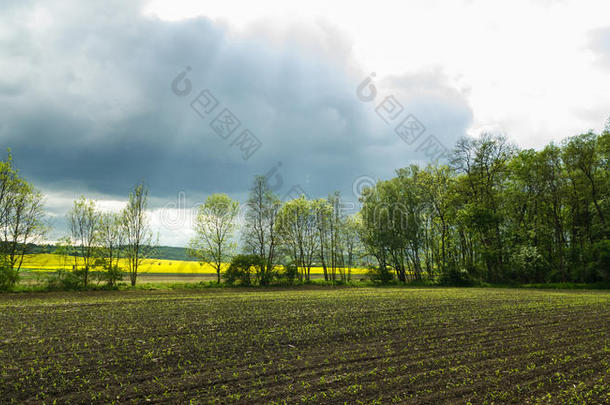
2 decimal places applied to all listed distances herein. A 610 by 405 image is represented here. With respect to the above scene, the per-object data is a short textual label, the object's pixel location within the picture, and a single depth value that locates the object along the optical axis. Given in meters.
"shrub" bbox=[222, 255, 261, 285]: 40.41
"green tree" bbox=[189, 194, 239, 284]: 42.81
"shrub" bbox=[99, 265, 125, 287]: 32.52
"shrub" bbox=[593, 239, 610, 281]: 34.72
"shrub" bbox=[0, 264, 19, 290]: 27.44
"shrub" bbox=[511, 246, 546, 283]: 39.16
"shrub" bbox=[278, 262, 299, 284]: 42.88
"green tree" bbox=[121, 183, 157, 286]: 36.88
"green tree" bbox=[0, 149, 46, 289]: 29.47
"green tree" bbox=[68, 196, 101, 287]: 31.81
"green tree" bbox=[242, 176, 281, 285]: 43.56
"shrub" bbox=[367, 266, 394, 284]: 48.03
